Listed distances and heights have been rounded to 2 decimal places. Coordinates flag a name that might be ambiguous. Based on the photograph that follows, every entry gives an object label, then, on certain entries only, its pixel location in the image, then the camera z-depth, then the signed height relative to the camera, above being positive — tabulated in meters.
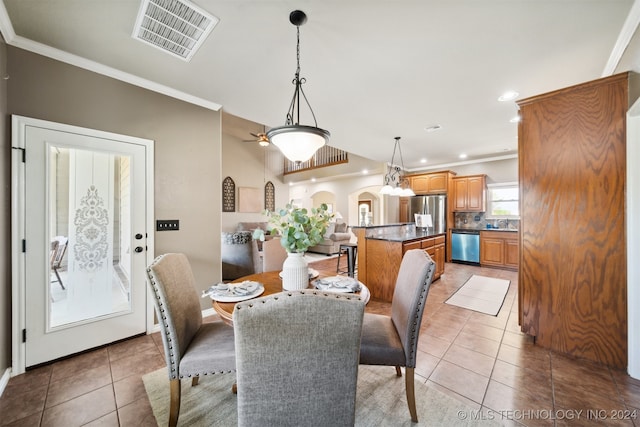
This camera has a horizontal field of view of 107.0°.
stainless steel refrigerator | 5.95 +0.12
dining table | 1.33 -0.54
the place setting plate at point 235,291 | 1.46 -0.51
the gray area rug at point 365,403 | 1.46 -1.27
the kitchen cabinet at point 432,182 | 5.99 +0.82
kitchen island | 3.43 -0.62
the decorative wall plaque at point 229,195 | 7.80 +0.63
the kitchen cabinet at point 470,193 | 5.67 +0.50
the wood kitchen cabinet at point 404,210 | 6.69 +0.10
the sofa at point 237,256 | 3.40 -0.61
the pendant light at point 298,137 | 1.64 +0.56
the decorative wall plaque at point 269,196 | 8.93 +0.68
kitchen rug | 3.18 -1.25
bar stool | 4.36 -0.80
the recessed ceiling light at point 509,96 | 2.67 +1.37
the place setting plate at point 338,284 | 1.55 -0.48
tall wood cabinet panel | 1.91 -0.05
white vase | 1.62 -0.41
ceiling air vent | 1.56 +1.37
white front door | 1.89 -0.21
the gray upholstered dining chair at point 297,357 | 0.79 -0.50
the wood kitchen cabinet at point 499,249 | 5.08 -0.79
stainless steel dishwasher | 5.58 -0.78
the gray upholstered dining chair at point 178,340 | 1.29 -0.77
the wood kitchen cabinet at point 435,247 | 3.87 -0.61
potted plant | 1.56 -0.13
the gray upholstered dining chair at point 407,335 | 1.38 -0.77
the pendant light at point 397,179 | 4.39 +0.99
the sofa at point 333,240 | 7.25 -0.84
